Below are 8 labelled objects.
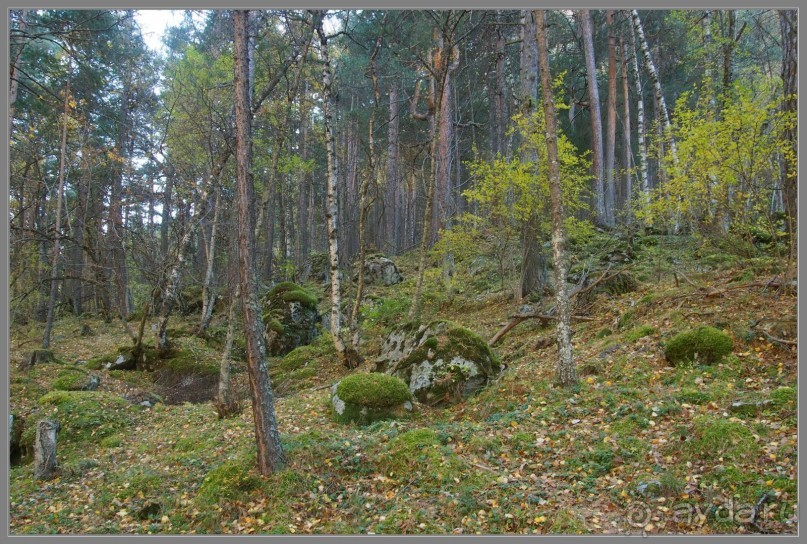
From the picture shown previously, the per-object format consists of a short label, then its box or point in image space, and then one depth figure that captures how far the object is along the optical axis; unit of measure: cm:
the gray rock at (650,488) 419
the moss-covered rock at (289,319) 1413
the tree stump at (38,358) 1157
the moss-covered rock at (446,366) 754
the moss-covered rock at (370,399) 687
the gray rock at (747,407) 504
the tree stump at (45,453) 616
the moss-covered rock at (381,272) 1905
